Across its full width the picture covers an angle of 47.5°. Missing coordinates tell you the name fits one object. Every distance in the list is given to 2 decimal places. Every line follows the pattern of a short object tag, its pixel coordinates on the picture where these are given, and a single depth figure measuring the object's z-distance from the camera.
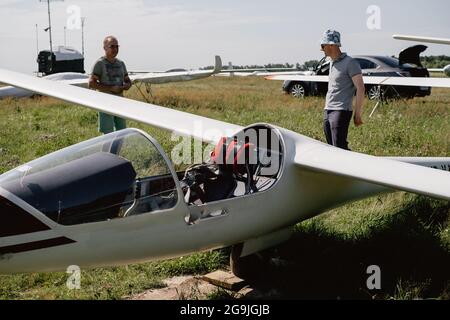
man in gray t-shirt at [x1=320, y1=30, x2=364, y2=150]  5.59
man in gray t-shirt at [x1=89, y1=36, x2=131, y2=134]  7.54
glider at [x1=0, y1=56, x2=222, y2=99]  15.88
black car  15.81
